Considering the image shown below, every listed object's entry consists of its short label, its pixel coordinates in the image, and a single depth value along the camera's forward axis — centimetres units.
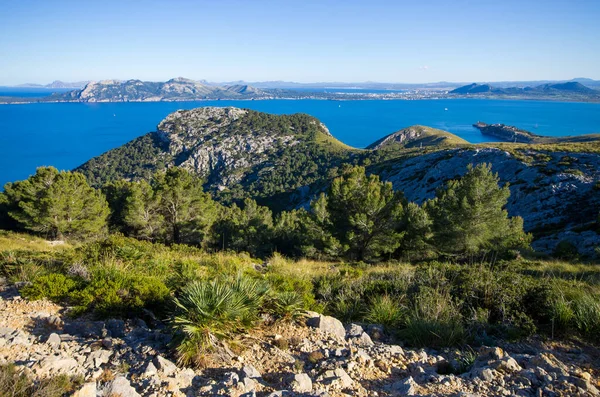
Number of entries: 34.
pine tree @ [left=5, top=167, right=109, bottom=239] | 2505
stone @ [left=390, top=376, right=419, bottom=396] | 421
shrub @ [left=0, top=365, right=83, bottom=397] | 359
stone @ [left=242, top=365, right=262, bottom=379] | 452
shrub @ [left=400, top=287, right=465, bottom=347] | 586
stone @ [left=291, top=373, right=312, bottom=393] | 425
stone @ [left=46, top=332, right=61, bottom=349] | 500
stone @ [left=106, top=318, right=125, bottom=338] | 562
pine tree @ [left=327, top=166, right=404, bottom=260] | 1928
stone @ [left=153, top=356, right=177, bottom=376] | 446
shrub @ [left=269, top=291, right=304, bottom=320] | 620
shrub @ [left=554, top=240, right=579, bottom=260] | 1893
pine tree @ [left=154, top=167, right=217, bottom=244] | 2756
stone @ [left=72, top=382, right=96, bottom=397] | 374
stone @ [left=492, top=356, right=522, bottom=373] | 461
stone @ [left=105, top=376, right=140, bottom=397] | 391
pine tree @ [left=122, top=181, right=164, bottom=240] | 2602
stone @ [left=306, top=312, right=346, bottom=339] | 600
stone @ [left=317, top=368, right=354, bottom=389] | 442
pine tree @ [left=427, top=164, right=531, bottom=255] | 1798
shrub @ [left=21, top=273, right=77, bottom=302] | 643
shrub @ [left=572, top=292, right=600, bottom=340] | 571
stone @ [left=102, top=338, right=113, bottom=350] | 508
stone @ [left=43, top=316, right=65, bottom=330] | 570
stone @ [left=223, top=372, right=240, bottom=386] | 429
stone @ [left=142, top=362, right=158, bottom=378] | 438
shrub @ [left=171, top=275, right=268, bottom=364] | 483
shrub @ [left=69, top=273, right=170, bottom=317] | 615
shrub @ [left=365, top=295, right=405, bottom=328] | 663
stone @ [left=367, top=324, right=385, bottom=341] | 616
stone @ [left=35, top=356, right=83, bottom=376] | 427
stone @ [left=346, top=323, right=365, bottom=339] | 599
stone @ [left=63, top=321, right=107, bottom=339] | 549
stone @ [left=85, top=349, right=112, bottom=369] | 461
